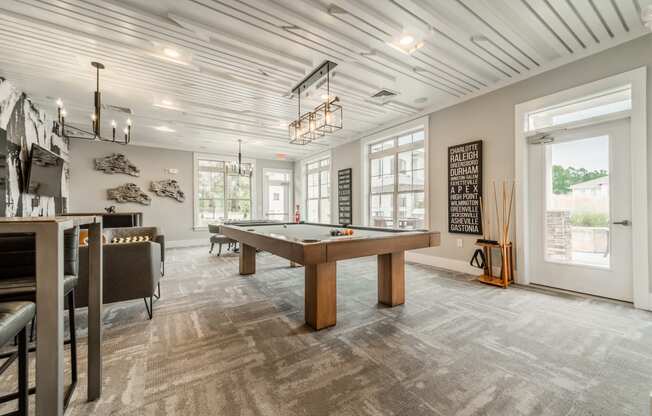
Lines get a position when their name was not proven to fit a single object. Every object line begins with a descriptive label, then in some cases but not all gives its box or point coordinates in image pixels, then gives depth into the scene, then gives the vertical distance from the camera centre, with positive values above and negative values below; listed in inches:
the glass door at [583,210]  114.3 -1.1
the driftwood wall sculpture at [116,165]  255.0 +44.6
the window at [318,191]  314.7 +22.4
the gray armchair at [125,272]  88.7 -22.2
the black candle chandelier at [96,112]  107.7 +41.8
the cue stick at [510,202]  142.9 +3.0
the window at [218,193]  307.3 +19.5
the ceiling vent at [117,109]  173.3 +68.7
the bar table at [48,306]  36.0 -13.4
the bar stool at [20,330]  32.7 -15.6
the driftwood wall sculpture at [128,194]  261.1 +16.0
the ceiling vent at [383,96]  158.6 +70.6
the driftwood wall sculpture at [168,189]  278.5 +22.5
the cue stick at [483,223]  153.9 -9.0
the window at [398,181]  203.0 +22.8
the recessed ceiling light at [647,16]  85.3 +63.8
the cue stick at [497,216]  149.9 -4.8
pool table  82.3 -15.2
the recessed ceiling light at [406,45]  107.4 +68.7
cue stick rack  138.8 -18.4
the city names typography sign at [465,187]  159.0 +13.2
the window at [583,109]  115.2 +47.6
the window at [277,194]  349.7 +21.2
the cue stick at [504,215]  141.5 -3.8
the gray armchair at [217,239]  212.6 -25.8
